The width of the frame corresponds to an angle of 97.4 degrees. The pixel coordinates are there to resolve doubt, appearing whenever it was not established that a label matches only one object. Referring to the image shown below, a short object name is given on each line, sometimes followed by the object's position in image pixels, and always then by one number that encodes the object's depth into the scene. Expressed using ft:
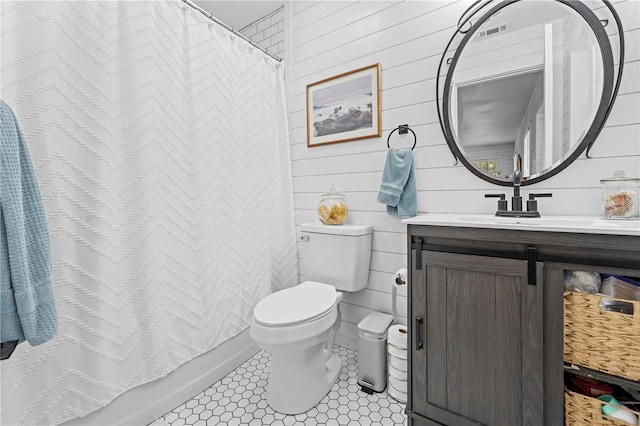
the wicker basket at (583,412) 2.87
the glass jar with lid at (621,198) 3.43
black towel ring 5.26
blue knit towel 2.54
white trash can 5.02
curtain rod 4.86
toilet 4.18
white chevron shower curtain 3.30
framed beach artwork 5.74
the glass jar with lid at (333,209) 5.98
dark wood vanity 3.02
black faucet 3.93
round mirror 3.89
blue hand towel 5.16
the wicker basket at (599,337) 2.75
